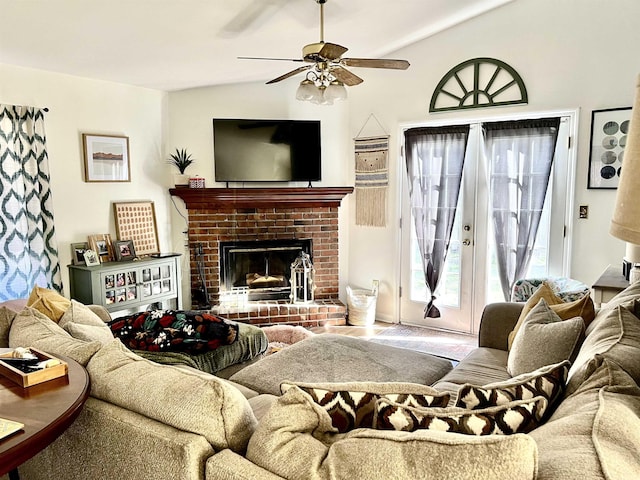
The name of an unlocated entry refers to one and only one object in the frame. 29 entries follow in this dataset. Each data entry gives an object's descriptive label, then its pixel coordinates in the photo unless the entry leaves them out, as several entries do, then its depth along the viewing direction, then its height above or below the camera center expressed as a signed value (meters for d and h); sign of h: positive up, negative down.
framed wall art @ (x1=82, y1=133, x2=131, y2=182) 4.24 +0.33
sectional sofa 1.02 -0.57
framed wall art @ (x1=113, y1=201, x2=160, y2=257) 4.53 -0.30
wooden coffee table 1.18 -0.60
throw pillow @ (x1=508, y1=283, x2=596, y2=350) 2.38 -0.59
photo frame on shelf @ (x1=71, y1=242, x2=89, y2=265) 4.16 -0.51
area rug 4.23 -1.37
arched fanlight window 4.13 +0.93
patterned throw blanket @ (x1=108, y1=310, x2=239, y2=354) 2.78 -0.81
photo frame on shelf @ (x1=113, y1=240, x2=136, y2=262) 4.41 -0.52
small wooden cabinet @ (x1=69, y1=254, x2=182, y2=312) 4.03 -0.78
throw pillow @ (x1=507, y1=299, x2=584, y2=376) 2.07 -0.66
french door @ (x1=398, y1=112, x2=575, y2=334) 4.04 -0.51
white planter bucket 4.99 -1.19
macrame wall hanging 4.94 +0.16
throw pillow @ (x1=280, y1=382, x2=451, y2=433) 1.32 -0.56
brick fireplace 4.88 -0.39
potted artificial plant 4.88 +0.31
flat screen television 4.91 +0.44
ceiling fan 2.63 +0.75
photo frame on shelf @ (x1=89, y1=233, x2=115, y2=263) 4.28 -0.46
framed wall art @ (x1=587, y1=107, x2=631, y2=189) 3.69 +0.37
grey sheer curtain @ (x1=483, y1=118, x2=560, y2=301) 4.05 +0.08
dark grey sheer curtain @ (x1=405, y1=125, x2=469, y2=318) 4.50 +0.06
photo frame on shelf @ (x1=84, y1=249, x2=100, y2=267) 4.12 -0.55
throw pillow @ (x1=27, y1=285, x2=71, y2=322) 2.45 -0.56
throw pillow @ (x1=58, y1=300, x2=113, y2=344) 2.20 -0.63
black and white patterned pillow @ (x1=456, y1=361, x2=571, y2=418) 1.33 -0.56
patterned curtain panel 3.62 -0.10
